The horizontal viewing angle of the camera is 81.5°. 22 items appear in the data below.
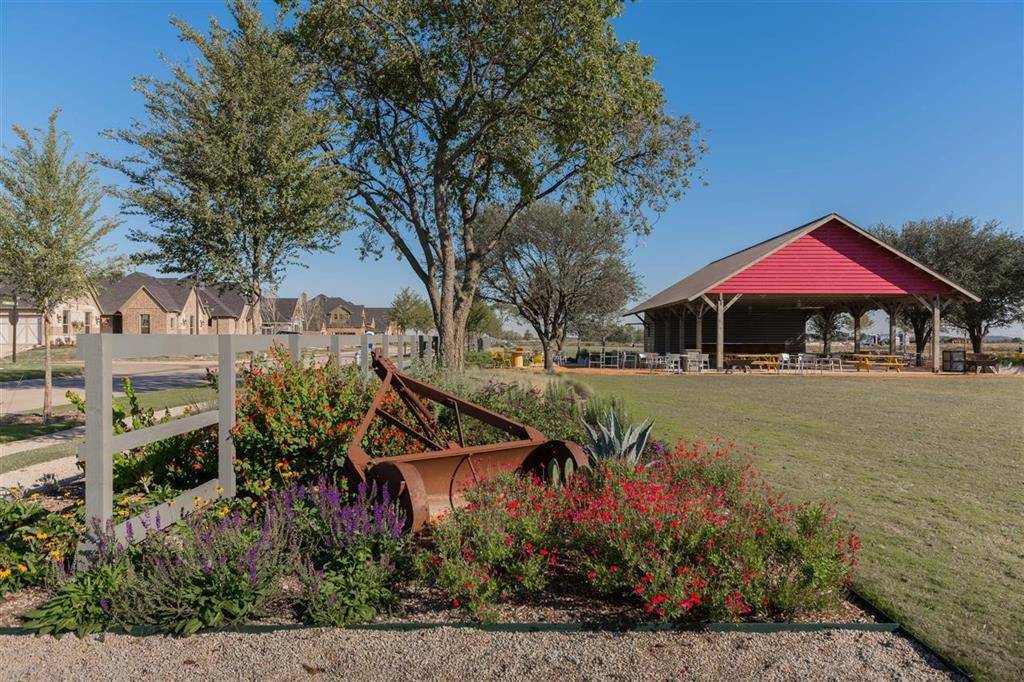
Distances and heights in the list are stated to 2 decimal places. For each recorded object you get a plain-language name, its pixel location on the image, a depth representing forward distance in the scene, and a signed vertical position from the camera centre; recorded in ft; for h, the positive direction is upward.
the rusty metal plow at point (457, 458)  15.01 -3.15
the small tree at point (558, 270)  116.26 +14.62
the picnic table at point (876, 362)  91.71 -3.08
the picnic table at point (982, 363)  90.07 -3.12
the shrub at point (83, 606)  11.16 -5.13
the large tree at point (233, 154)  37.73 +12.02
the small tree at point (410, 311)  203.20 +10.38
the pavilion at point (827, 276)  88.94 +10.04
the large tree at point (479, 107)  50.34 +22.44
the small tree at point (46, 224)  36.99 +7.40
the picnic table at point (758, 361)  91.49 -3.07
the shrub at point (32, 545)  12.74 -4.71
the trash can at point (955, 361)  90.02 -2.84
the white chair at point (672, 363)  95.35 -3.43
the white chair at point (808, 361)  93.91 -3.05
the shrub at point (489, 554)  11.16 -4.26
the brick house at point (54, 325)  129.90 +3.62
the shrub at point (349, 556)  11.37 -4.53
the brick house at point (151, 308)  170.19 +9.73
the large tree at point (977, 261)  126.93 +17.64
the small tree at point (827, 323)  115.03 +5.15
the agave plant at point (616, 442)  19.17 -3.30
